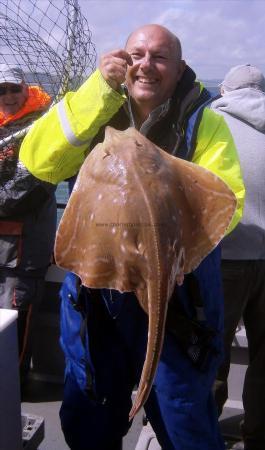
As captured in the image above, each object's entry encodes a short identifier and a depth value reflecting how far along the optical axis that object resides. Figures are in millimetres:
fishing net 3141
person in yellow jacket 2355
